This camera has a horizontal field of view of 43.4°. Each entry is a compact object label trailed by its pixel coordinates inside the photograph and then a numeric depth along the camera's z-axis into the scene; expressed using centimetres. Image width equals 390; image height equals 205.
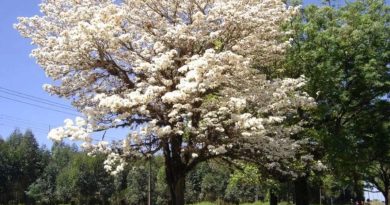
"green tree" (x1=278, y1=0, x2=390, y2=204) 2569
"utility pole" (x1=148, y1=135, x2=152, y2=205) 1605
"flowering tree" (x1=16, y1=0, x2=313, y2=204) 1490
